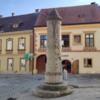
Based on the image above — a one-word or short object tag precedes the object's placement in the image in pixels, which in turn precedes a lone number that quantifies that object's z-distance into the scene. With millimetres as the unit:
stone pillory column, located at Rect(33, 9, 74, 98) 5420
